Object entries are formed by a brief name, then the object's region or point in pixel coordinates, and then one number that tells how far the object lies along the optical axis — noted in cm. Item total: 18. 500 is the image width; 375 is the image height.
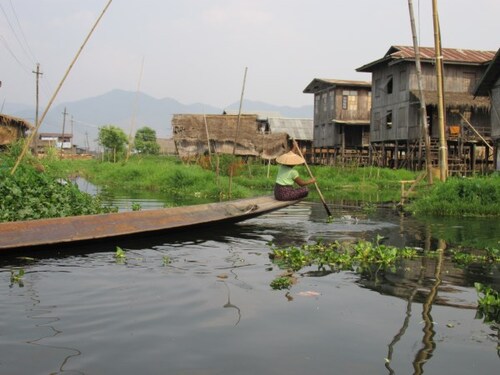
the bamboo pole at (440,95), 1458
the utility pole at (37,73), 3386
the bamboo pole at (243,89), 1566
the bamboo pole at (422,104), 1461
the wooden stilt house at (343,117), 3334
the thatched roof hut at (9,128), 2742
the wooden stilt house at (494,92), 2010
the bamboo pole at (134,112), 2273
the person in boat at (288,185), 1041
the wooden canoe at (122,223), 679
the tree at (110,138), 4491
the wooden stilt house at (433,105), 2506
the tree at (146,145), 6003
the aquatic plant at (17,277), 552
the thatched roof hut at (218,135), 3100
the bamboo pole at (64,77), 858
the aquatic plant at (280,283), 555
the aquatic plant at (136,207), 1180
